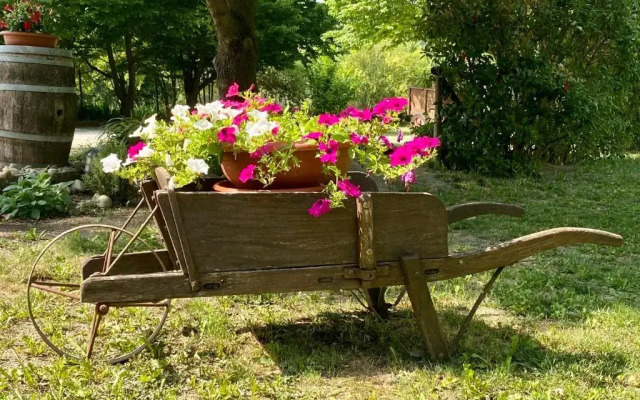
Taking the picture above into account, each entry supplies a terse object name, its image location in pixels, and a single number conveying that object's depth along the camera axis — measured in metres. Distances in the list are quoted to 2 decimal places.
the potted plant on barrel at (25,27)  7.12
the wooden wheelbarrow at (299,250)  2.66
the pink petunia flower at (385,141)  2.94
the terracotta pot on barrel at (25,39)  7.11
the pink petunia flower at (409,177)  2.79
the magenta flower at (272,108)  3.11
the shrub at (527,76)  9.01
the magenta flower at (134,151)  2.88
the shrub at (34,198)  6.15
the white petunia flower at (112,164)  2.84
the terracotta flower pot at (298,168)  2.82
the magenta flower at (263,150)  2.73
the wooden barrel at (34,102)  7.12
